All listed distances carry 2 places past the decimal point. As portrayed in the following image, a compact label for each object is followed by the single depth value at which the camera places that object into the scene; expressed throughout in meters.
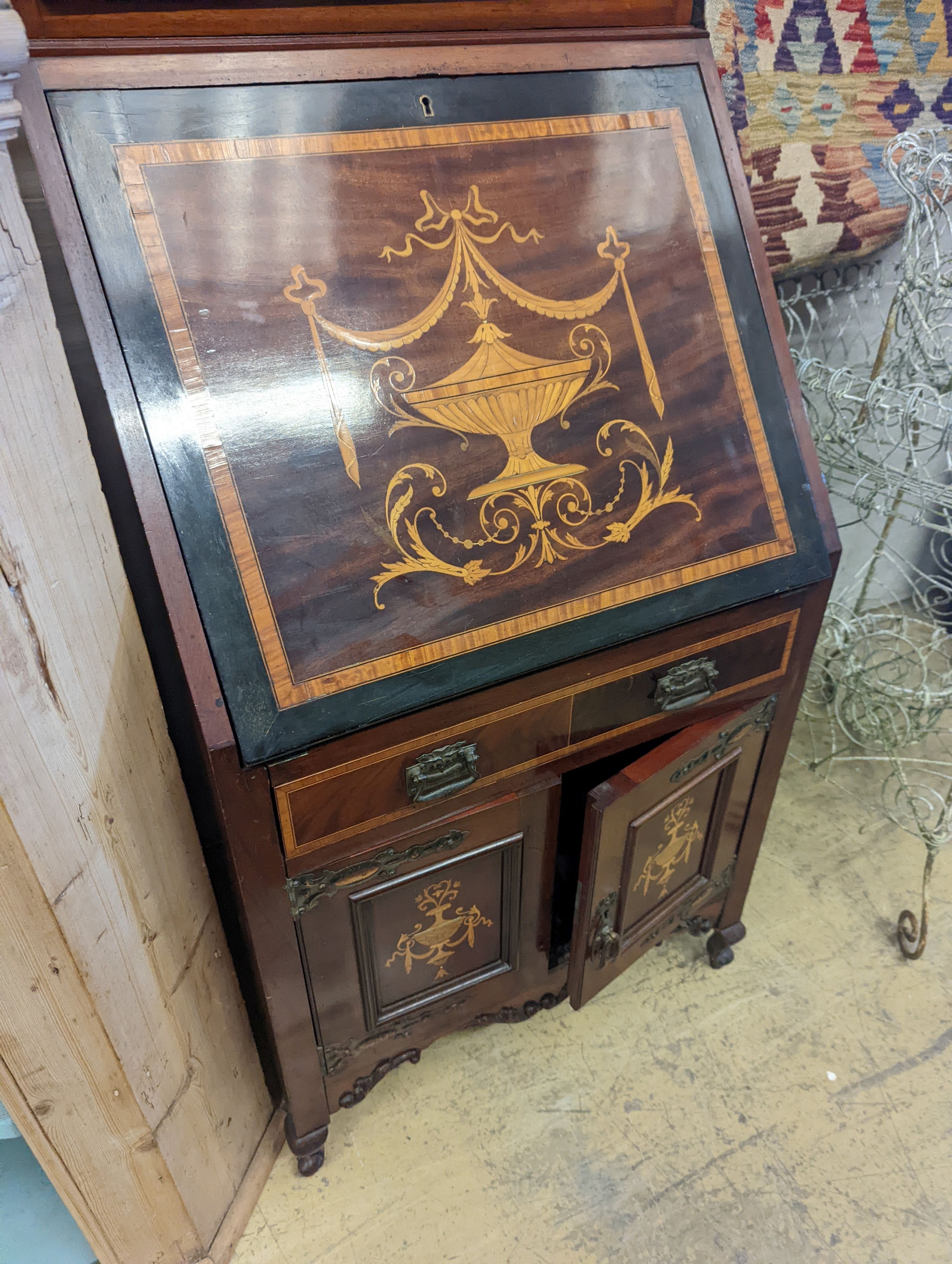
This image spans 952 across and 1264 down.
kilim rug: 1.56
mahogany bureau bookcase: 0.88
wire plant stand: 1.64
